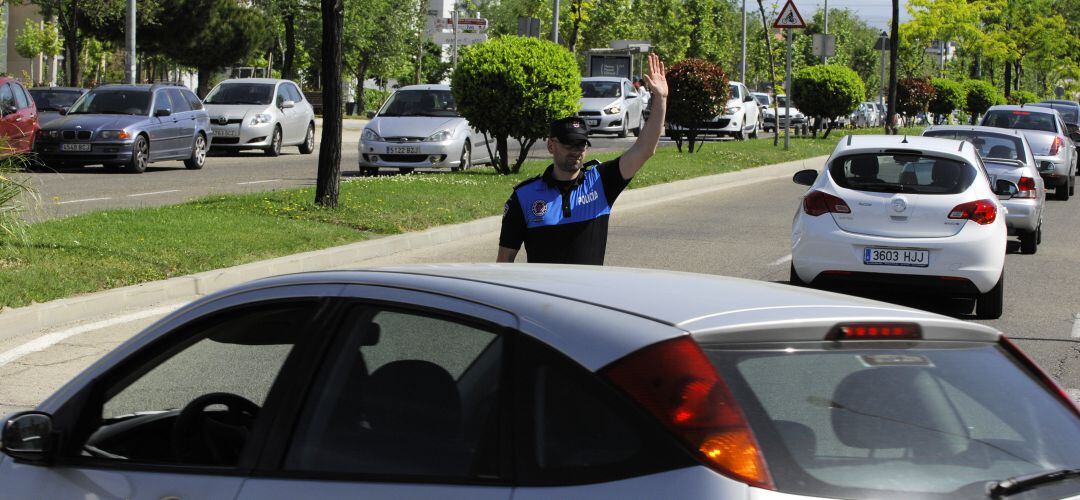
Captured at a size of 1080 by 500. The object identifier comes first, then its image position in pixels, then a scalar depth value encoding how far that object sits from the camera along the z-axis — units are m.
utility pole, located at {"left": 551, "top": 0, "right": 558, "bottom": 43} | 38.94
